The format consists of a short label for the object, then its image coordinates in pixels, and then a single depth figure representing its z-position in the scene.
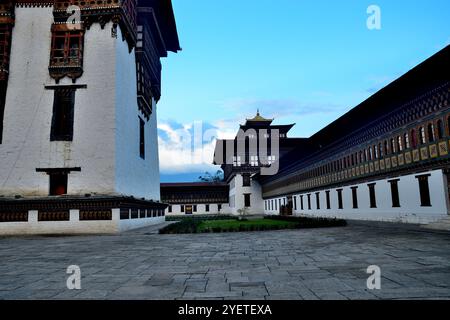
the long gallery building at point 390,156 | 12.92
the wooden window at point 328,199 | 24.28
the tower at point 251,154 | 46.03
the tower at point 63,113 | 14.52
